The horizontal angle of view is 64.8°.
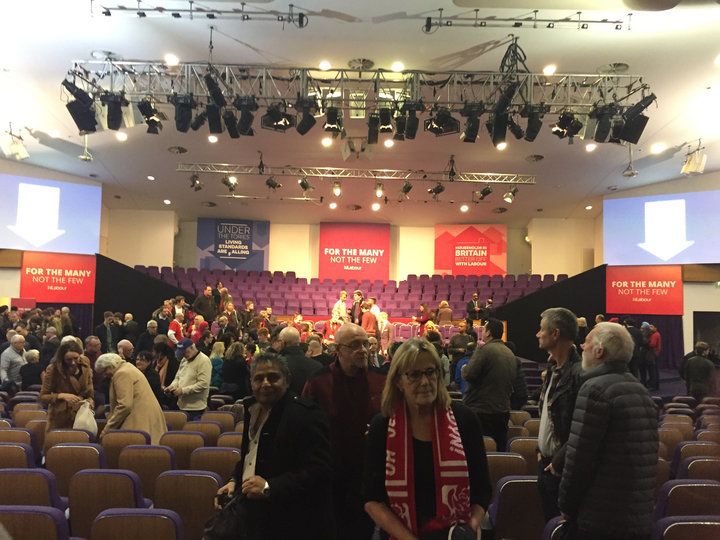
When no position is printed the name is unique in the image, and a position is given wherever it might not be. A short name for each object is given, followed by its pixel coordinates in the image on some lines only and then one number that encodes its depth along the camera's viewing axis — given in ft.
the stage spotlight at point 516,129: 27.32
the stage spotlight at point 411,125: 26.43
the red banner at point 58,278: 46.37
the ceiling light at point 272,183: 41.93
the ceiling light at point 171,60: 26.04
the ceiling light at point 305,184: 42.75
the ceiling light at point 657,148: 36.52
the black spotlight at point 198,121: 27.30
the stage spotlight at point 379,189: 44.92
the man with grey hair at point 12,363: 23.52
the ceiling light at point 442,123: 26.99
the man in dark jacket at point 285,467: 6.68
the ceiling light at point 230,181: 43.04
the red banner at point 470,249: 59.67
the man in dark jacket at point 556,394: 8.29
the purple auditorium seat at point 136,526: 6.87
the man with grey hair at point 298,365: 11.53
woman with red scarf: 5.55
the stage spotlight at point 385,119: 27.02
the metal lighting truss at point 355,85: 26.50
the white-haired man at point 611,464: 6.63
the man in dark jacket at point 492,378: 14.21
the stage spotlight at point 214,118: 26.76
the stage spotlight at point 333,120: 27.09
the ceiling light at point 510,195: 44.17
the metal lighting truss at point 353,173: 43.11
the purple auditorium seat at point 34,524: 6.76
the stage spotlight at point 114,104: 25.95
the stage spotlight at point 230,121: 27.50
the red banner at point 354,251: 60.54
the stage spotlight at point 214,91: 24.77
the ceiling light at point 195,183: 42.70
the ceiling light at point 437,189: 42.95
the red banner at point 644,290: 45.03
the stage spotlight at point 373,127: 27.96
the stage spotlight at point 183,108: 26.00
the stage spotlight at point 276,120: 27.07
